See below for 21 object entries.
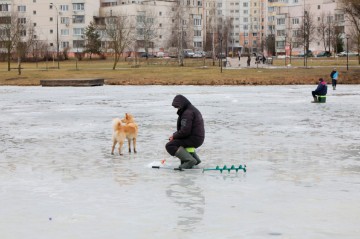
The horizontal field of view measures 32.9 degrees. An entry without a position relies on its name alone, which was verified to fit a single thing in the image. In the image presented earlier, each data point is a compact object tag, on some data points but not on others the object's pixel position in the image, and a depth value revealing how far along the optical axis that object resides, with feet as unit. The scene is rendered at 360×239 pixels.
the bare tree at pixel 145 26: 340.61
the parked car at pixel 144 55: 411.34
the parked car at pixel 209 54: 414.08
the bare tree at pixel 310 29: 363.95
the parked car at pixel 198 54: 413.00
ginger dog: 46.06
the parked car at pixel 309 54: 423.39
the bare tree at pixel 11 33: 237.18
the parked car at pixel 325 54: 395.18
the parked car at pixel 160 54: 426.76
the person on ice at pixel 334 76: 136.74
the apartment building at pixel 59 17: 440.04
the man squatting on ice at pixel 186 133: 40.42
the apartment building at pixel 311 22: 406.27
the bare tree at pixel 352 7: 189.55
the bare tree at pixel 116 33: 257.89
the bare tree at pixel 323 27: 403.83
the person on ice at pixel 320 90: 98.03
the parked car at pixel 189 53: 418.88
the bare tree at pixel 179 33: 273.13
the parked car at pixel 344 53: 392.47
